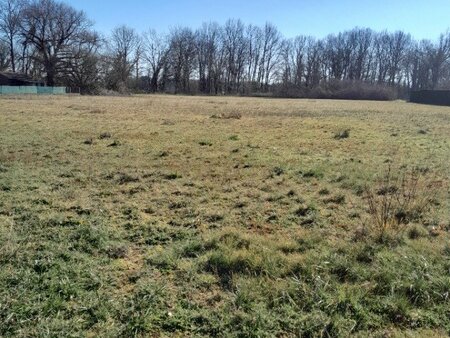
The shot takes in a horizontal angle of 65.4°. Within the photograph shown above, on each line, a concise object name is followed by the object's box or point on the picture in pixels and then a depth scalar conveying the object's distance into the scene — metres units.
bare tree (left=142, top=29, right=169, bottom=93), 86.31
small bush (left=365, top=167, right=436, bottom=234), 4.34
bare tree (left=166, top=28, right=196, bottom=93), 87.38
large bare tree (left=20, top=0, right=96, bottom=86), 59.78
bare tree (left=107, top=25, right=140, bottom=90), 66.38
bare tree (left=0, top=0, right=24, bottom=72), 61.50
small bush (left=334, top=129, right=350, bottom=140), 12.65
